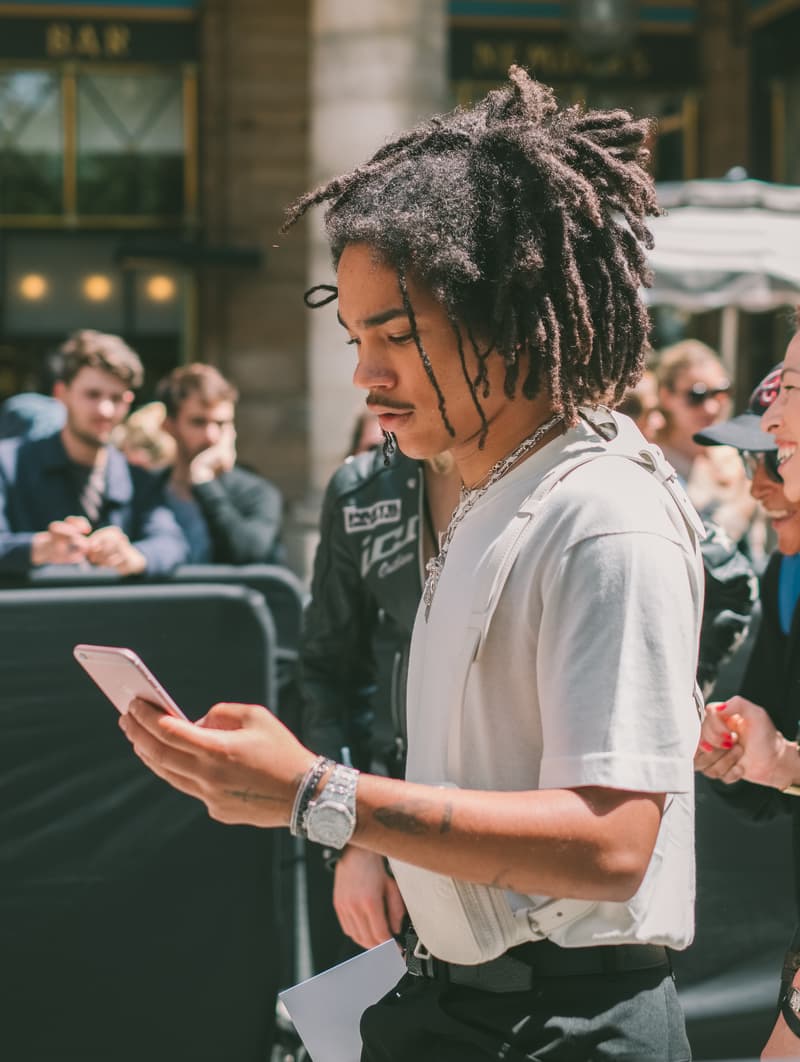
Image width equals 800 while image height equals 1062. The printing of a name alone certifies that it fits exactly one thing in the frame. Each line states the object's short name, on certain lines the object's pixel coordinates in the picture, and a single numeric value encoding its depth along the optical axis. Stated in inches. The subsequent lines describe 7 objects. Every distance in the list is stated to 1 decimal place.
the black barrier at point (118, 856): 146.8
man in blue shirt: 204.4
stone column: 336.2
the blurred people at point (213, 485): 224.5
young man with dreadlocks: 59.0
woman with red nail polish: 92.5
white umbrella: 293.0
